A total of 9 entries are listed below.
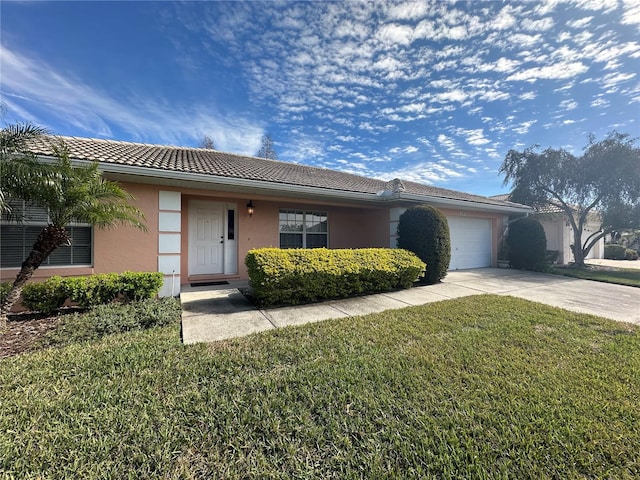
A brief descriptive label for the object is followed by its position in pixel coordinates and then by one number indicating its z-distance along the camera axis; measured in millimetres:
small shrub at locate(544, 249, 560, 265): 13141
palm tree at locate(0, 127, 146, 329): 4219
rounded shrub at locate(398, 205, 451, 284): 8461
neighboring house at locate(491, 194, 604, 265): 15211
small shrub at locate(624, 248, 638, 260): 19078
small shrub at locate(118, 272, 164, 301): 5477
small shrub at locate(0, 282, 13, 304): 4550
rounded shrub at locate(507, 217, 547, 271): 11656
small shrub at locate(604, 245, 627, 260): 19266
